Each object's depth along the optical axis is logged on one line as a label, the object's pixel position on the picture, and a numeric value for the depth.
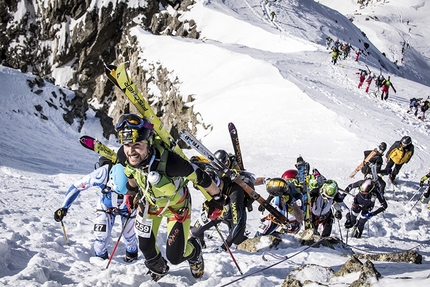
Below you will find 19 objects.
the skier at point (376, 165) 12.42
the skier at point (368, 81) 26.29
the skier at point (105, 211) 5.76
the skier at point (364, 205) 9.55
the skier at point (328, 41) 43.09
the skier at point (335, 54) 33.59
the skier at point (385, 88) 25.17
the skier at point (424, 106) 22.39
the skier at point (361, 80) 27.32
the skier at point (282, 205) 6.92
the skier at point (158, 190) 4.32
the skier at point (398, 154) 12.96
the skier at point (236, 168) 7.16
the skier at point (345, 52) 37.31
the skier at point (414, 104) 23.59
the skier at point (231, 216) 6.84
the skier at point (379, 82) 26.70
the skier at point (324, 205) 8.29
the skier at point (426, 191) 11.93
